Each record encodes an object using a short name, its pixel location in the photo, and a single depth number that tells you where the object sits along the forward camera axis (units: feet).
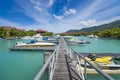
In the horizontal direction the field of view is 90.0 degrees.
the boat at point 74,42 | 49.55
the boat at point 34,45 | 37.88
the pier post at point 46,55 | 17.68
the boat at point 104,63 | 15.73
